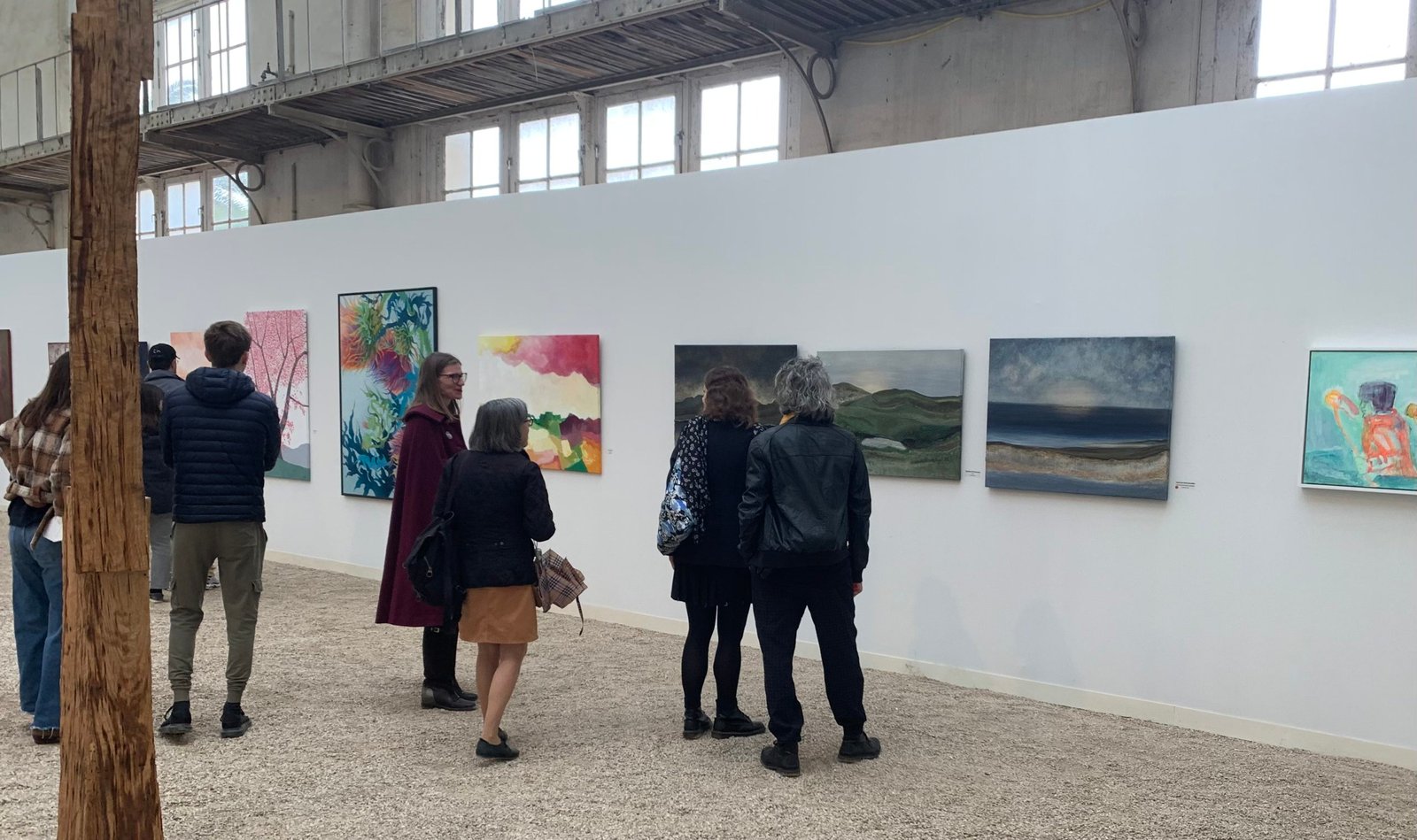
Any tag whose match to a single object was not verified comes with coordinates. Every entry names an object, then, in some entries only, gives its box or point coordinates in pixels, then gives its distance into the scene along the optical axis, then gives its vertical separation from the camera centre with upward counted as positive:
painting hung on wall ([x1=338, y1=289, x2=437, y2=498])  7.88 -0.17
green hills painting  5.39 -0.25
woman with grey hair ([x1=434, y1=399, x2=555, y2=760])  3.98 -0.69
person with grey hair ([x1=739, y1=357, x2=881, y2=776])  3.93 -0.72
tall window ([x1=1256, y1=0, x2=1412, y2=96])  6.30 +2.19
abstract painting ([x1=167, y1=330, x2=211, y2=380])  9.45 -0.03
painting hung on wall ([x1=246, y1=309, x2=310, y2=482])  8.77 -0.21
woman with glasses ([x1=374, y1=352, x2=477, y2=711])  4.75 -0.58
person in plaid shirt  4.01 -0.78
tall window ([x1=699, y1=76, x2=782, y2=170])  8.92 +2.21
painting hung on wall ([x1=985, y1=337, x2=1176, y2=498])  4.79 -0.25
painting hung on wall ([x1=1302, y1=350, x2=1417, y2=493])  4.20 -0.21
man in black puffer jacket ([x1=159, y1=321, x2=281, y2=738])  4.23 -0.65
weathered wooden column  2.68 -0.37
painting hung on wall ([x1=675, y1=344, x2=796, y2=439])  6.03 -0.05
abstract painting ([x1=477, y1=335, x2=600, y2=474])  6.91 -0.23
